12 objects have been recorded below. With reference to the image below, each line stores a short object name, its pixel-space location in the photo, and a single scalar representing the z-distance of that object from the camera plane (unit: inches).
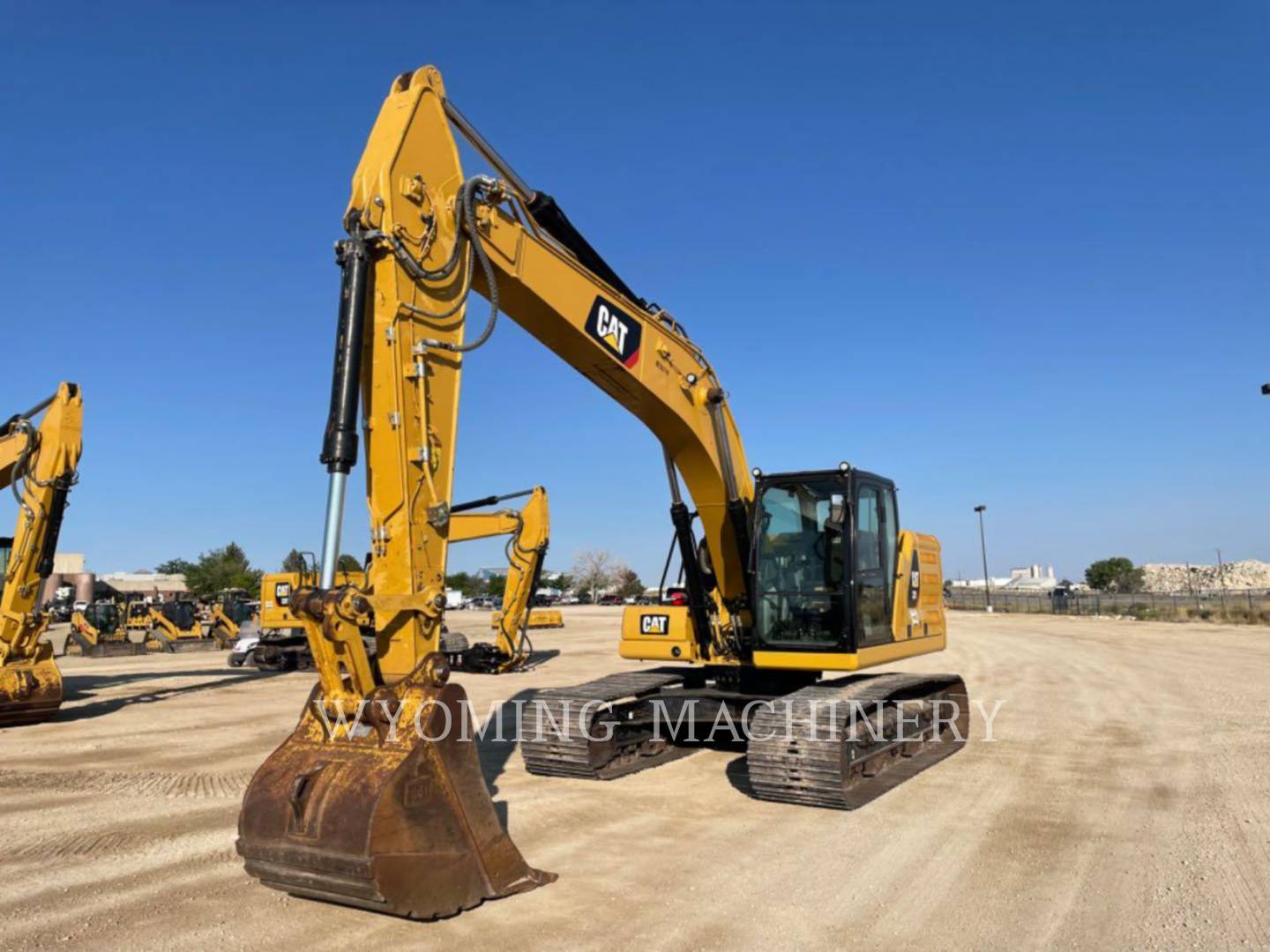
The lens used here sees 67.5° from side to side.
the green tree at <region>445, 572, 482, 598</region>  4519.2
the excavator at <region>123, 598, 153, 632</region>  1255.5
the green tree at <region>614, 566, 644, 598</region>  4079.7
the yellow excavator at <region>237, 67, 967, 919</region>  190.1
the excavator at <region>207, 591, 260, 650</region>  1315.2
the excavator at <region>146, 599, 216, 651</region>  1267.2
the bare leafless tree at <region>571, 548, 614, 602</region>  4520.2
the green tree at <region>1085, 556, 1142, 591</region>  4426.7
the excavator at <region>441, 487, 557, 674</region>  812.0
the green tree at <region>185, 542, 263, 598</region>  3250.5
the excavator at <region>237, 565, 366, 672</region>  904.9
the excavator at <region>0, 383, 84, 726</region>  503.5
